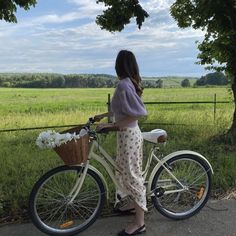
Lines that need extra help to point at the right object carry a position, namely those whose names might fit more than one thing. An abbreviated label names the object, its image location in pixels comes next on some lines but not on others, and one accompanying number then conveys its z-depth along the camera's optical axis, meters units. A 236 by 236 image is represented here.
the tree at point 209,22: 8.91
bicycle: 4.41
